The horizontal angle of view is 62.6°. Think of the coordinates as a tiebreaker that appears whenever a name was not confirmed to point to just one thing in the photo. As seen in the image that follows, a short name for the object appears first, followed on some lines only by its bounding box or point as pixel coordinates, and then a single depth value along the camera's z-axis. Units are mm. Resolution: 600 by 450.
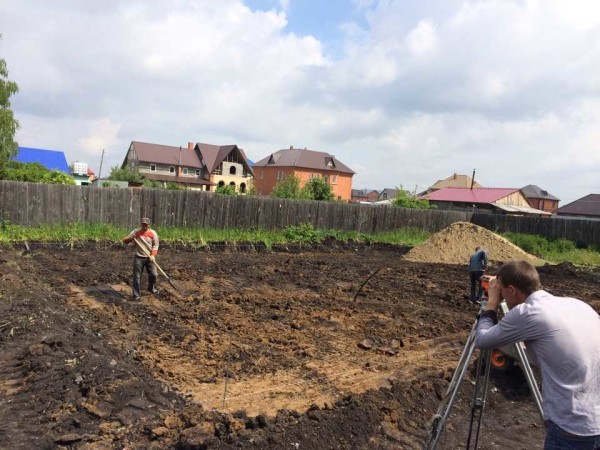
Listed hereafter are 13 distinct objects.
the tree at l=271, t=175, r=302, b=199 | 40688
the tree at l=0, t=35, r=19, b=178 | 29531
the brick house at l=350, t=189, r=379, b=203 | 108362
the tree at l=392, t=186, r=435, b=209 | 43375
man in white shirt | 2449
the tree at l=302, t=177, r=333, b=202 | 41941
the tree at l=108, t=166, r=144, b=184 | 52941
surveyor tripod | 3178
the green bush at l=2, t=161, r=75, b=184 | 23844
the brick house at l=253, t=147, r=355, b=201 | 70625
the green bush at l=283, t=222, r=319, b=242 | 21406
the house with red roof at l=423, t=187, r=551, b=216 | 52556
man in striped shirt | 9500
